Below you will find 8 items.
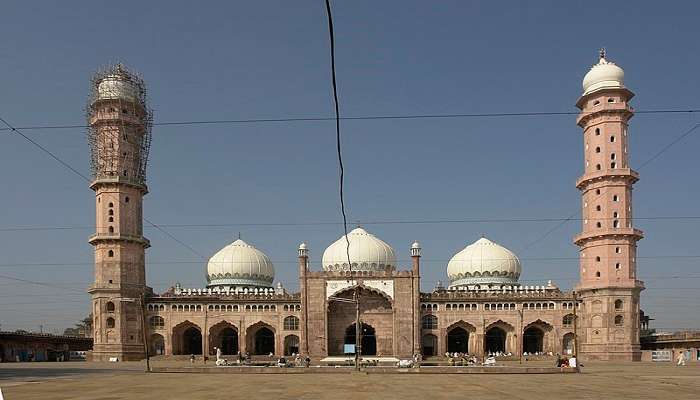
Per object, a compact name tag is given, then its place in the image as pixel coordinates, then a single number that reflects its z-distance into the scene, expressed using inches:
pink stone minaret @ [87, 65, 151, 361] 2437.3
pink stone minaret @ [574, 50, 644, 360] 2320.4
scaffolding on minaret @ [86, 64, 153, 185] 2491.4
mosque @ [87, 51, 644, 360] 2351.1
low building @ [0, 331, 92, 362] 2696.9
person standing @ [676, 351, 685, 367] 1937.7
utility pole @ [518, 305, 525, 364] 2522.9
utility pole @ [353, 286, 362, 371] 1391.5
